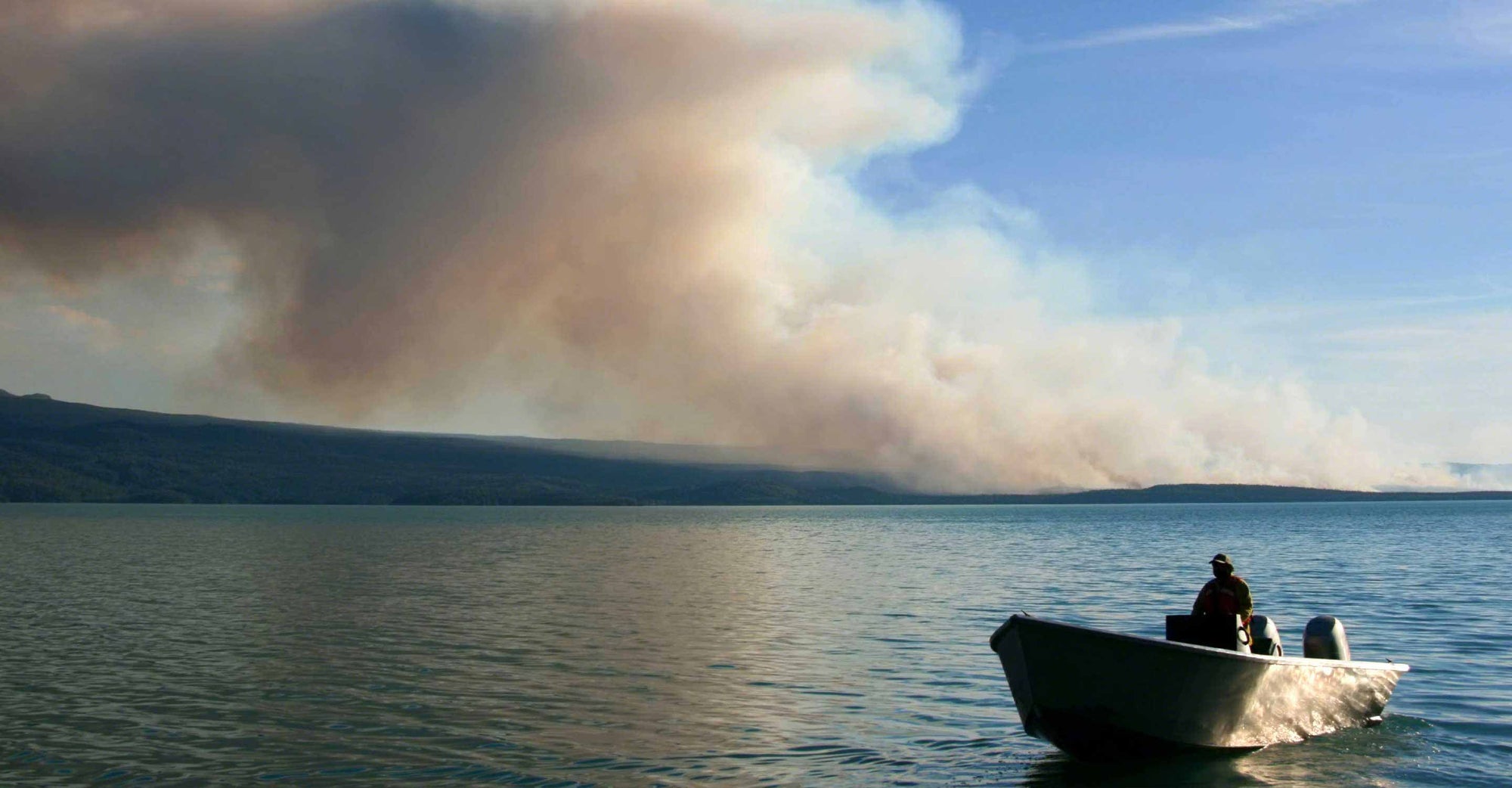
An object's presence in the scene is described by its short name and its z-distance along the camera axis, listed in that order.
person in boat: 24.84
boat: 22.66
